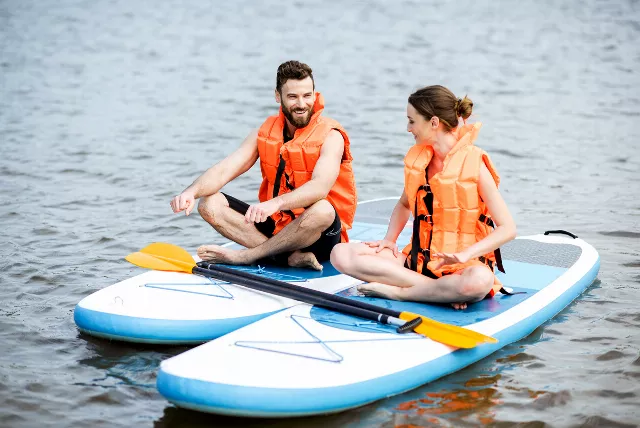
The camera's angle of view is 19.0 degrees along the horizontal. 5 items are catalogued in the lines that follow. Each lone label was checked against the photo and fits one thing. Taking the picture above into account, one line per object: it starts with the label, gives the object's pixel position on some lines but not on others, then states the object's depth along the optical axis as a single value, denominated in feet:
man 33.98
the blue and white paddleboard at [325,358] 25.07
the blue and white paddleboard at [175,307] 30.75
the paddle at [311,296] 28.48
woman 30.31
